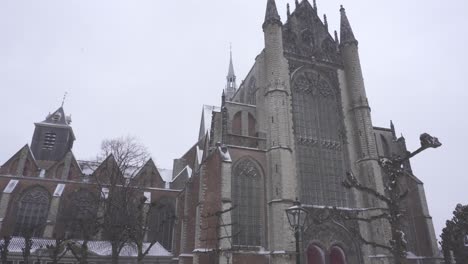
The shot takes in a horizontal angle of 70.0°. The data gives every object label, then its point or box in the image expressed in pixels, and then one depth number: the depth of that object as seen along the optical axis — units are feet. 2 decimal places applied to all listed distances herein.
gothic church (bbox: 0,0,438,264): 72.84
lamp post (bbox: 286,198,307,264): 33.06
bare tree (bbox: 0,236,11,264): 63.24
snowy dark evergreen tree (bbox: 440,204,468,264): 62.50
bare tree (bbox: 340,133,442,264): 26.63
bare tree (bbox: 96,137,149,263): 71.92
